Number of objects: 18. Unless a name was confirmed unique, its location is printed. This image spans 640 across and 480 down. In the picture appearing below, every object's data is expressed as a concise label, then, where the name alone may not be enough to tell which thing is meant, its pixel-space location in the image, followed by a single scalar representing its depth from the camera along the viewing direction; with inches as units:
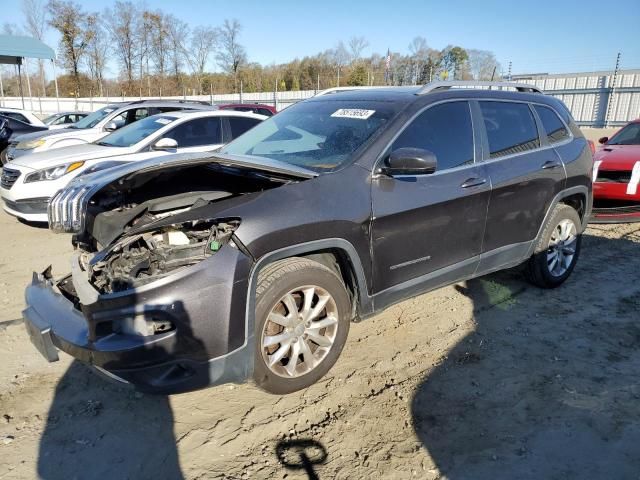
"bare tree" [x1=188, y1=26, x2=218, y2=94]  2073.7
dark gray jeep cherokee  94.4
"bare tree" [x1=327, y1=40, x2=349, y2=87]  2127.2
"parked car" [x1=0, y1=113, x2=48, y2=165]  483.8
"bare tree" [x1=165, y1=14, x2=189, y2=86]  2053.4
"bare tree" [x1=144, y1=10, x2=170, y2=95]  1998.0
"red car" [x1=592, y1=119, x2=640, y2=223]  255.3
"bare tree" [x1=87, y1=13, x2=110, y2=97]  1844.1
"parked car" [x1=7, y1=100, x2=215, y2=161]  358.3
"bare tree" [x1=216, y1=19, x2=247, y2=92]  2037.4
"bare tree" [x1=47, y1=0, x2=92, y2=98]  1775.3
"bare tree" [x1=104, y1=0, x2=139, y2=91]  1958.7
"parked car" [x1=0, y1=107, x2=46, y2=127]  506.3
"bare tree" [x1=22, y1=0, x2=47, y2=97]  1795.0
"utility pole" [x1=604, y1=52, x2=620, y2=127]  860.6
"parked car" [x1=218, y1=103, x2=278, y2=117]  560.1
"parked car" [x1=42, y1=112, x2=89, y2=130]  658.8
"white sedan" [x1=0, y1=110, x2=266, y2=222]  250.5
